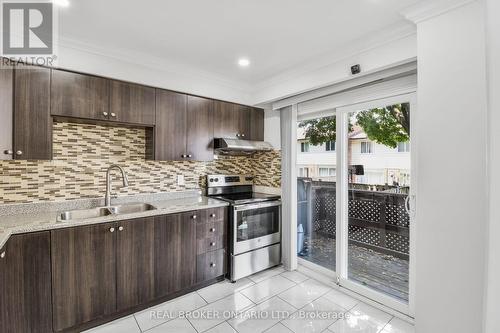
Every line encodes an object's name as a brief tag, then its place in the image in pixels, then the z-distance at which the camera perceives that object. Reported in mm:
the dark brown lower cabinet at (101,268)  1775
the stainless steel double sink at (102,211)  2344
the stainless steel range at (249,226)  2949
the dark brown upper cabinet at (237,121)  3236
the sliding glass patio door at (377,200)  2320
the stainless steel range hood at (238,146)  3117
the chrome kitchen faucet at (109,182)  2533
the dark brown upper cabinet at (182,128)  2734
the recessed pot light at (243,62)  2652
